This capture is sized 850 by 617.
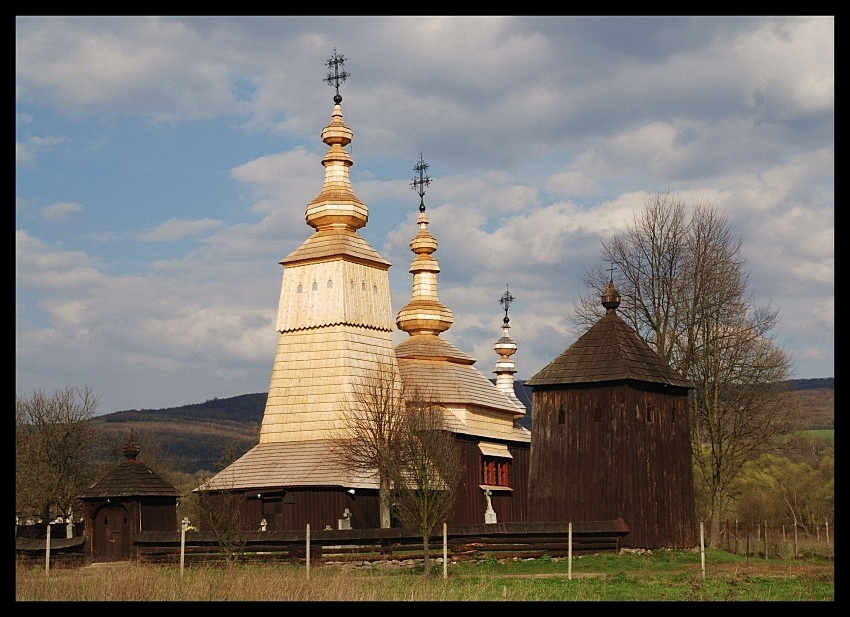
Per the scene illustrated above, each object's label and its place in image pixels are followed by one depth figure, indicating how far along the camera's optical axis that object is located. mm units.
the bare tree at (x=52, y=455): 49344
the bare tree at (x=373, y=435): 39719
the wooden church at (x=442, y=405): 35969
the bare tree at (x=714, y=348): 41062
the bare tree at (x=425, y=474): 28828
